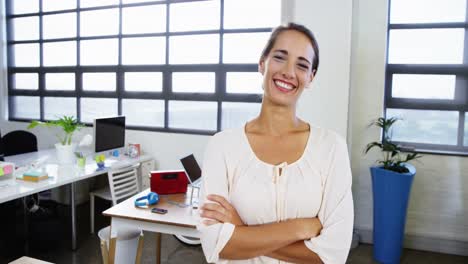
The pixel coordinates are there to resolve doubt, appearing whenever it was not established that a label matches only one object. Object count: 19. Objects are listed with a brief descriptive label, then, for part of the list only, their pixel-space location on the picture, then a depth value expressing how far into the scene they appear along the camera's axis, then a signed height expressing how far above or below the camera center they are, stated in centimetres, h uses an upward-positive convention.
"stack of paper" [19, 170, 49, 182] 314 -71
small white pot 388 -61
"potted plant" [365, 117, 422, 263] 319 -90
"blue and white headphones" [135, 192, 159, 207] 249 -73
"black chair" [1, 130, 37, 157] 435 -58
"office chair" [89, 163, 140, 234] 351 -90
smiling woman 106 -26
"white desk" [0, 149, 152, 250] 288 -75
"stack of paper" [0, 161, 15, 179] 298 -62
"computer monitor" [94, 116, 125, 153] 393 -40
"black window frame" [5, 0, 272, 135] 445 +39
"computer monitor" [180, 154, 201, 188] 264 -54
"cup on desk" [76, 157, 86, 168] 379 -69
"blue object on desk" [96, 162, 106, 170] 379 -72
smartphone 236 -75
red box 276 -65
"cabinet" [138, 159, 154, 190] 434 -92
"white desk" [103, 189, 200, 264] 224 -77
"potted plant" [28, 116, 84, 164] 379 -52
